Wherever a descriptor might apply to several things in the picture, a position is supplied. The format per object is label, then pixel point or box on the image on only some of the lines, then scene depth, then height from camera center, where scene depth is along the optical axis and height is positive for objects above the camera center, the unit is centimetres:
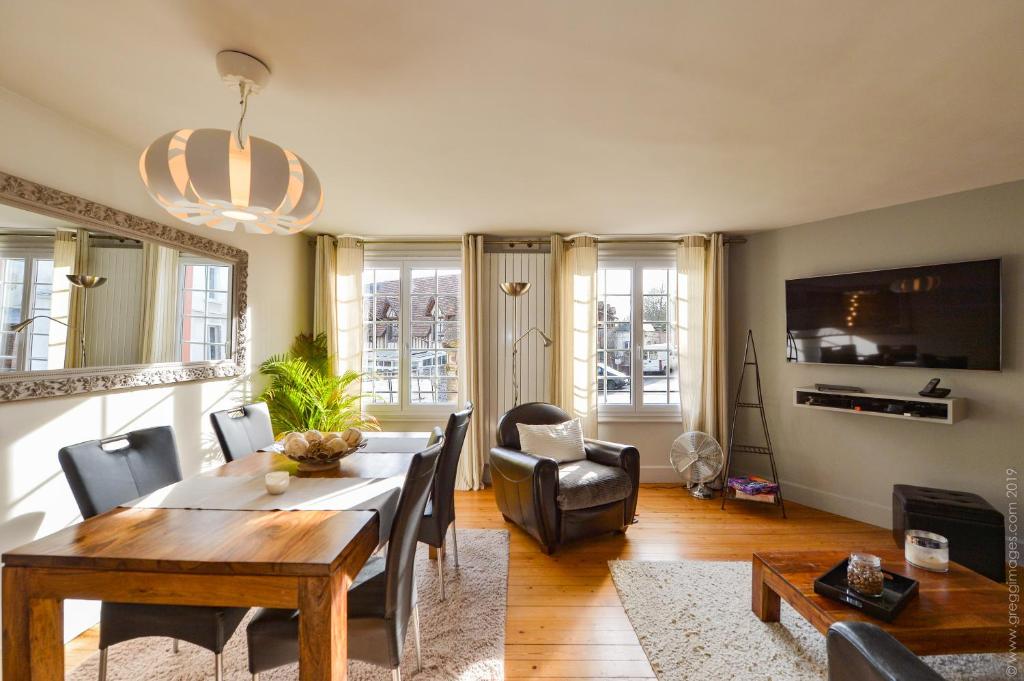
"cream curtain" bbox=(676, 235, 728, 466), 416 +14
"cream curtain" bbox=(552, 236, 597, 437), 424 +13
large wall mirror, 183 +22
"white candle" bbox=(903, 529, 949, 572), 202 -94
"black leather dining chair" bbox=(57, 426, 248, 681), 147 -60
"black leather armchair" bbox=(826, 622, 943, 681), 77 -57
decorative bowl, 206 -50
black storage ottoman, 257 -106
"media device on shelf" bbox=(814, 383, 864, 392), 348 -31
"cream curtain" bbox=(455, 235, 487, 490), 423 -11
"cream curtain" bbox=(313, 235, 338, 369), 424 +49
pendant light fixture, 139 +55
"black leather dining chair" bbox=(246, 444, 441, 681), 136 -89
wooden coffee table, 161 -104
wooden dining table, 121 -67
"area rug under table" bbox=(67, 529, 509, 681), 185 -138
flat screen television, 292 +24
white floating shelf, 290 -40
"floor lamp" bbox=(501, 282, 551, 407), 434 -13
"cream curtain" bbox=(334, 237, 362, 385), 427 +37
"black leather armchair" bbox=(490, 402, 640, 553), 286 -98
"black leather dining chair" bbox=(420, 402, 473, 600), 223 -79
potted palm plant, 356 -41
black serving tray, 169 -101
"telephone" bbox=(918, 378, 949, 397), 299 -28
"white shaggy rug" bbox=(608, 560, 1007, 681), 189 -138
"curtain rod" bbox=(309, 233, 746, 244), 436 +108
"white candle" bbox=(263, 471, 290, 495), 173 -55
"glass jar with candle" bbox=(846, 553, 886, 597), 177 -93
